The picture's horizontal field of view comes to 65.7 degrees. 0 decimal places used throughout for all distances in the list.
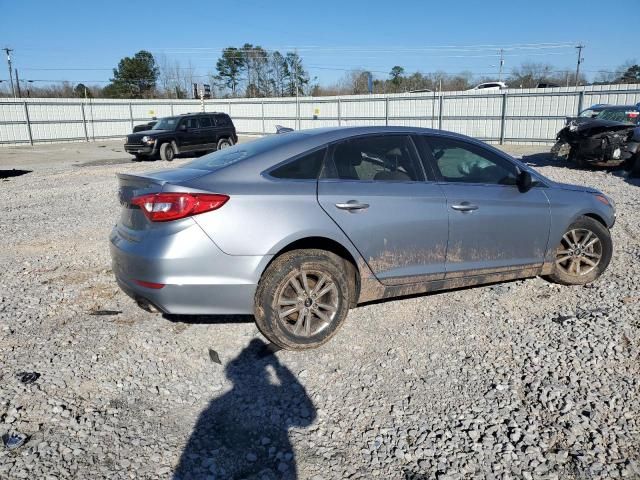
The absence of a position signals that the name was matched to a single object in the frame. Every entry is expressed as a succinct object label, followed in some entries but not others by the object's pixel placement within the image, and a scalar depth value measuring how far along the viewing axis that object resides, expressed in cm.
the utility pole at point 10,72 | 5116
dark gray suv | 1897
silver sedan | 334
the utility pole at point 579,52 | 6132
